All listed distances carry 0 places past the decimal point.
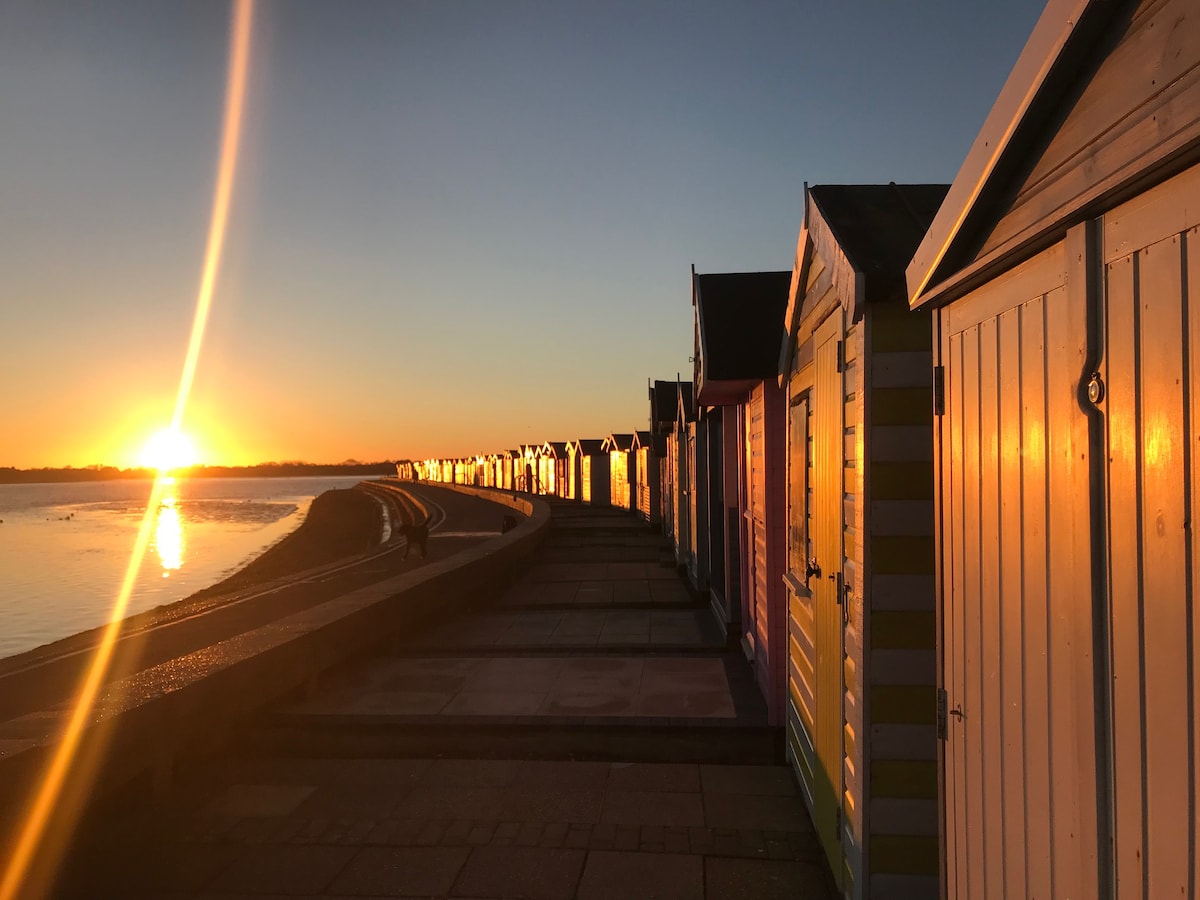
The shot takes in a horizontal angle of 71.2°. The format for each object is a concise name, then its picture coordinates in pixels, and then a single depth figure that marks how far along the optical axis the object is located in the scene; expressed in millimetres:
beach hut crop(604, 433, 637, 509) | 35156
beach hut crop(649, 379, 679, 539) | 20516
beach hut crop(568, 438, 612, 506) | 43688
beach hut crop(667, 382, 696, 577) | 14744
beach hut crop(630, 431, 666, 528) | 25066
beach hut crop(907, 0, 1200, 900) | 1584
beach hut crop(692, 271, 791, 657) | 6840
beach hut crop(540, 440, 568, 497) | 55341
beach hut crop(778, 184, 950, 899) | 3674
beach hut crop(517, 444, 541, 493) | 65562
